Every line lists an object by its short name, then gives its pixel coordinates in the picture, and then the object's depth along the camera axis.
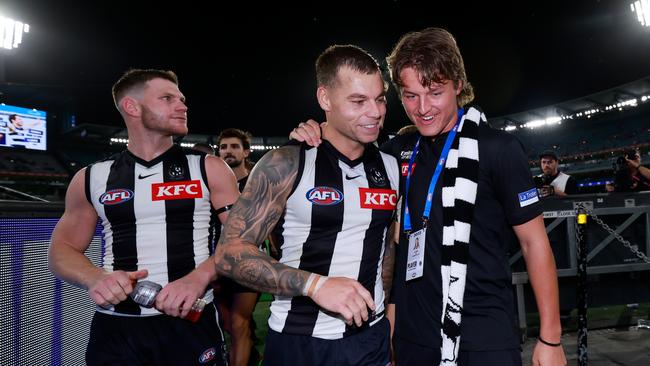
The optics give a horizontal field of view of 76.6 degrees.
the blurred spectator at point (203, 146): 4.89
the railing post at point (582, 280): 3.41
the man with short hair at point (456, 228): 1.67
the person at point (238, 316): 3.55
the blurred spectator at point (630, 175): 5.93
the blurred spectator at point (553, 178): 6.00
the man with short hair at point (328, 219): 1.66
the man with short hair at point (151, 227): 1.93
